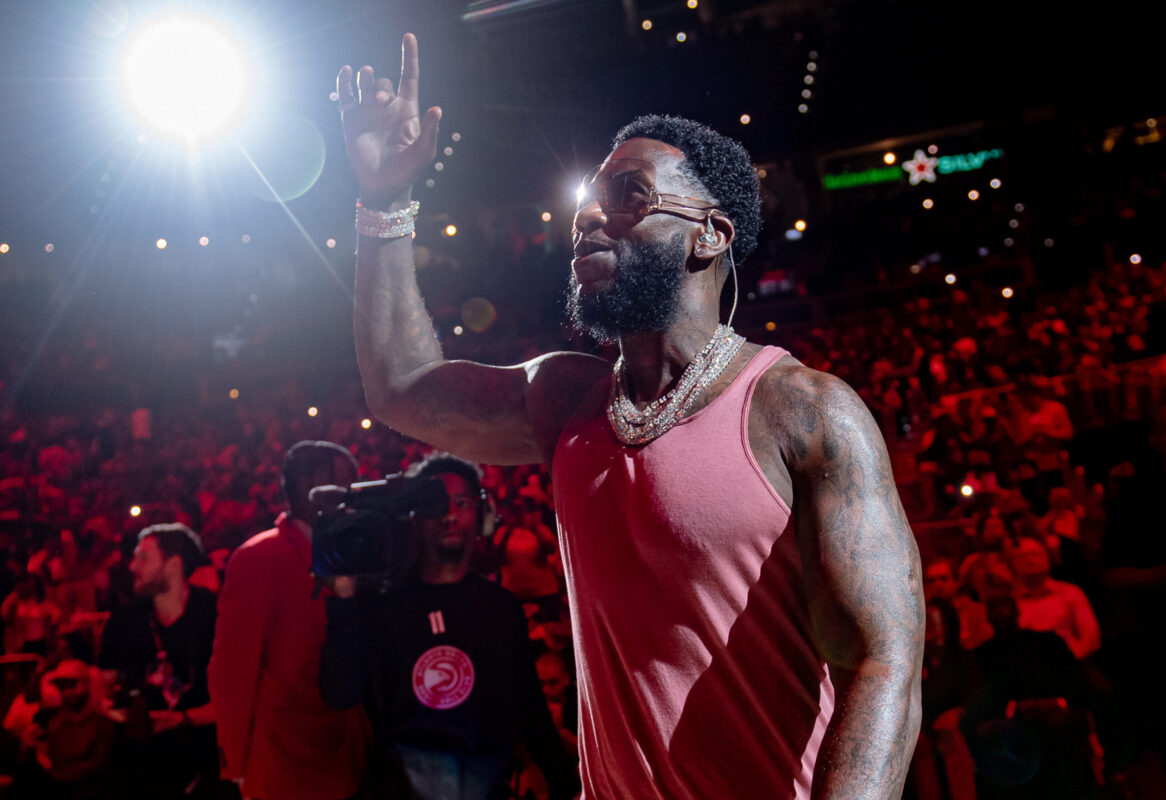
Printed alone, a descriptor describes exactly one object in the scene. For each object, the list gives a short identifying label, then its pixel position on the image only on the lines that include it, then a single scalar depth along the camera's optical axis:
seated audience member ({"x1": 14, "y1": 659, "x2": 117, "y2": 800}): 4.06
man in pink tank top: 1.23
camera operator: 2.90
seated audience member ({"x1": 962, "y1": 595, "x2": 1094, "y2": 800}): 3.74
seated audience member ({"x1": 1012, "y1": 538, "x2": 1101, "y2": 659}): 4.13
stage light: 7.84
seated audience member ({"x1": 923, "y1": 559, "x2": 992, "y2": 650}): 4.09
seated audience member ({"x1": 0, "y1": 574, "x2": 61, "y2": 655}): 5.82
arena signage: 18.83
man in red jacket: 3.14
